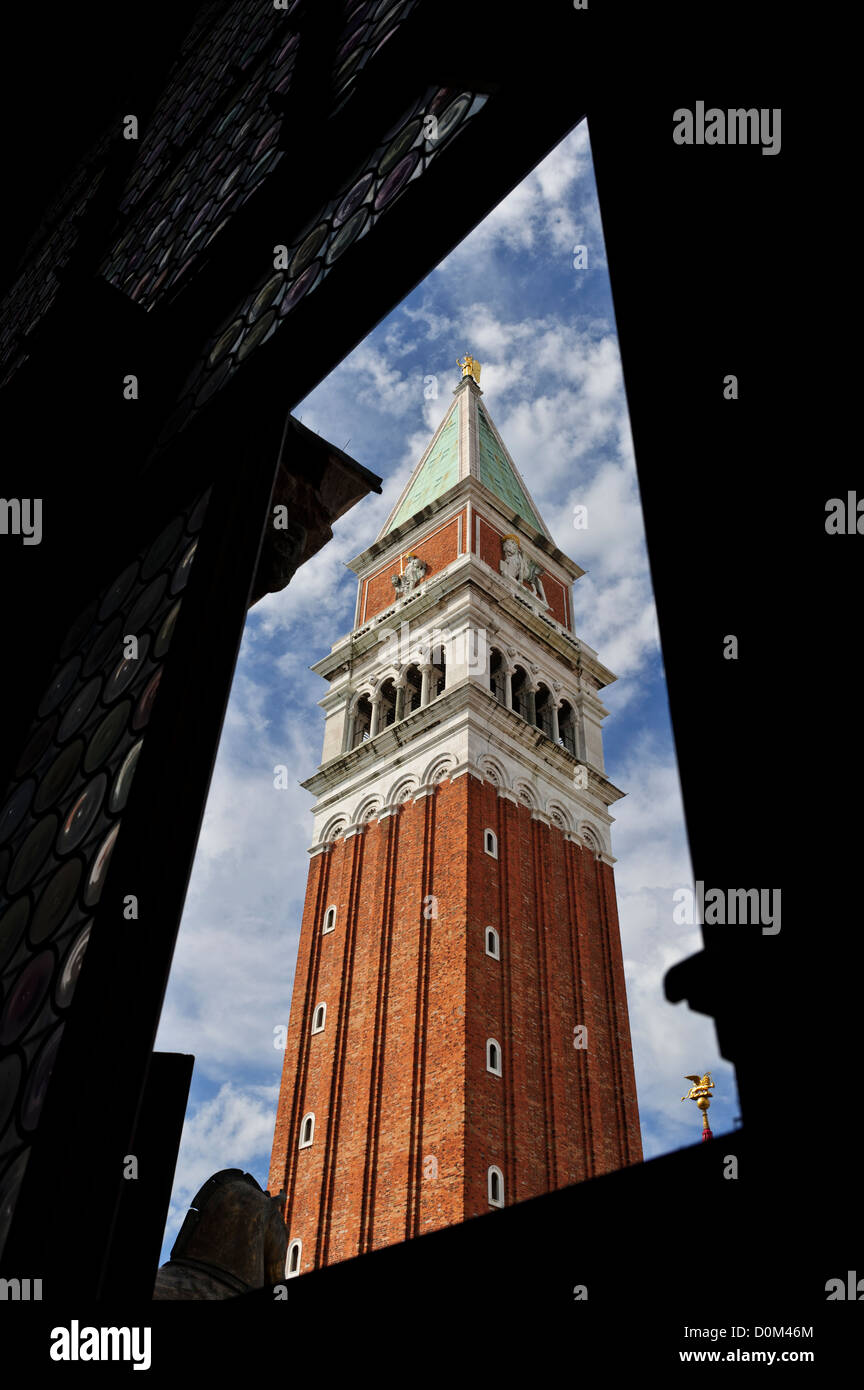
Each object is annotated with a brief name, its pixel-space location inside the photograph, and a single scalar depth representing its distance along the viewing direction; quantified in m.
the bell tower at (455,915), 21.78
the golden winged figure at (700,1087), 21.70
